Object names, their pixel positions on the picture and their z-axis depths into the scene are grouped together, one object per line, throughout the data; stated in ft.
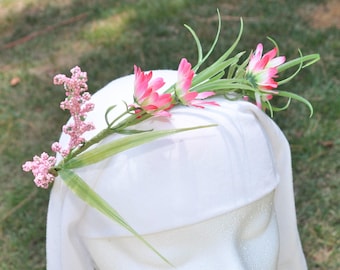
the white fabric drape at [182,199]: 2.02
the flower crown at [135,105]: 1.99
